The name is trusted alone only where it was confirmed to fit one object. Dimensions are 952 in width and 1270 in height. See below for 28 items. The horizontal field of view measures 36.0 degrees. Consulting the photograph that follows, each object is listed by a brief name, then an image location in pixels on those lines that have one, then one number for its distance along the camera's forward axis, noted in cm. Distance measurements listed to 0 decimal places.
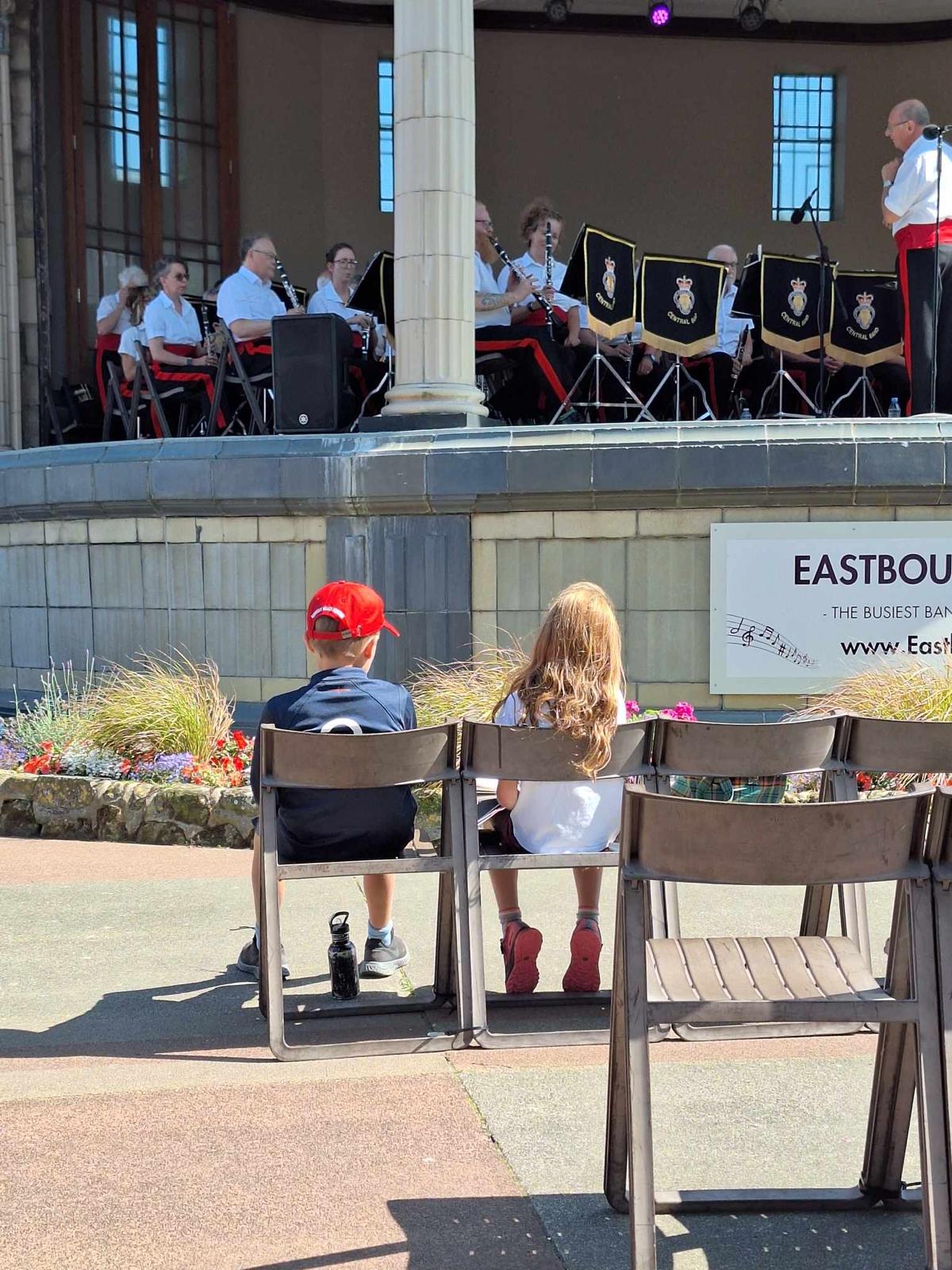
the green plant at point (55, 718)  705
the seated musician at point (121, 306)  1152
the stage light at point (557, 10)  1533
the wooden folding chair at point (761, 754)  379
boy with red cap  400
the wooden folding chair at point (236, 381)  962
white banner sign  732
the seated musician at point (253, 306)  987
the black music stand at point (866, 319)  1005
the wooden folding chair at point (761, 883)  238
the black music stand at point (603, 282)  920
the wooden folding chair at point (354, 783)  359
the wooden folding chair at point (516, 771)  361
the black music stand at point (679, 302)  952
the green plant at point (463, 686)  646
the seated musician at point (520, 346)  992
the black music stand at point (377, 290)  955
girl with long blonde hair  376
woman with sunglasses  1055
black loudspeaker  852
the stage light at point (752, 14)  1545
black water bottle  407
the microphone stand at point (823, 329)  937
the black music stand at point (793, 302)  984
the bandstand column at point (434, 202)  819
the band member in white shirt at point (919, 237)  800
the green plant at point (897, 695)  627
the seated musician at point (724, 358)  1071
